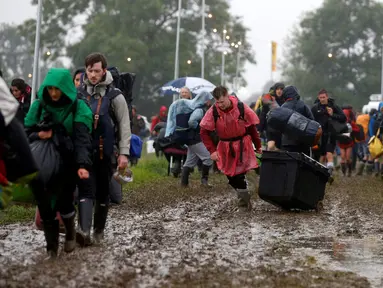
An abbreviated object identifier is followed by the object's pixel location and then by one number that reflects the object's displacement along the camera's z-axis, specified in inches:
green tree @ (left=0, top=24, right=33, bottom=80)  5836.6
